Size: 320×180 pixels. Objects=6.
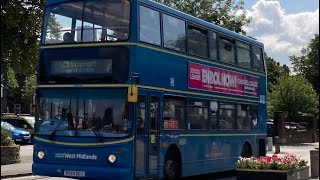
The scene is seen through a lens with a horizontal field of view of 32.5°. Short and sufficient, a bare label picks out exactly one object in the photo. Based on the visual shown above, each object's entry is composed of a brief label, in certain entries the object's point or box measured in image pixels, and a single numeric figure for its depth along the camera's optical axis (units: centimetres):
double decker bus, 1210
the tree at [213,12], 4556
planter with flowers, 1133
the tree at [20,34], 2080
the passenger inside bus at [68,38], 1282
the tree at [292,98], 4625
